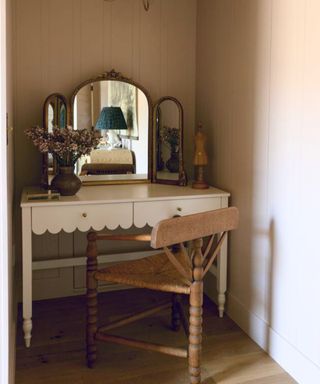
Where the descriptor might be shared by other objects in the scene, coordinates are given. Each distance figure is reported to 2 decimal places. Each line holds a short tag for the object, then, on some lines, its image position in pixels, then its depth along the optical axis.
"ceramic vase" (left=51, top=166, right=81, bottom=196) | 2.40
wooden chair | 1.81
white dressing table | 2.23
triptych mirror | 2.73
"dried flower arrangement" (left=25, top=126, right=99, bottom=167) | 2.36
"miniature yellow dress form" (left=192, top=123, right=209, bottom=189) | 2.68
